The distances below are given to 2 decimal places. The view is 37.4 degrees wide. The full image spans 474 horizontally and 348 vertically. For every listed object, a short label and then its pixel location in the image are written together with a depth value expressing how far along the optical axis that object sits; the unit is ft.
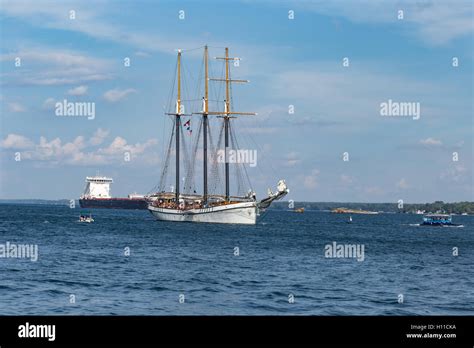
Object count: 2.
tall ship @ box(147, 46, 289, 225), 372.17
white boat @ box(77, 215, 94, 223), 426.92
